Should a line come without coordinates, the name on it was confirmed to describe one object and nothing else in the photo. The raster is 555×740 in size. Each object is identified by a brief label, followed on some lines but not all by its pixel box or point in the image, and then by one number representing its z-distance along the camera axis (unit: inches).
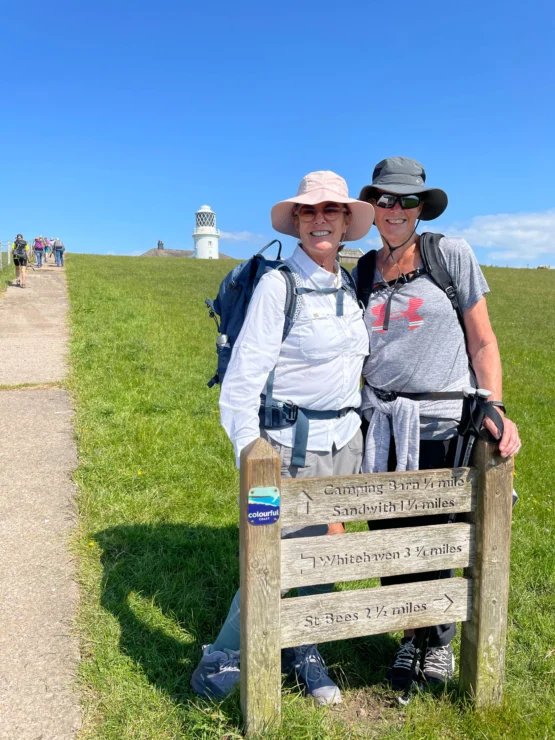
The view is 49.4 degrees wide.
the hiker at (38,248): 1053.2
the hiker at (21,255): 708.7
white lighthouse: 3161.9
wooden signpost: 93.7
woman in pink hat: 100.6
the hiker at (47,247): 1209.7
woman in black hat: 112.5
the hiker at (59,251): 1079.5
